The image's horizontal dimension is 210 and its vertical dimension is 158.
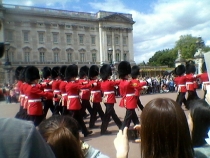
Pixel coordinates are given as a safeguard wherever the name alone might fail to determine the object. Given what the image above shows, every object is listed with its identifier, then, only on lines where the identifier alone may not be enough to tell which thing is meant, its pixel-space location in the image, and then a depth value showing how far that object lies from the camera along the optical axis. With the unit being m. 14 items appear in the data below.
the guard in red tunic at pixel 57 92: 7.37
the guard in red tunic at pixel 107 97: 5.69
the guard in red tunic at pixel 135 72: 7.35
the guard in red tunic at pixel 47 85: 7.28
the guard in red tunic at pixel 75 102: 5.59
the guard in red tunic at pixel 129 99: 5.29
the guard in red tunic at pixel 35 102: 5.13
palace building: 39.31
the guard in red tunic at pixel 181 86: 8.09
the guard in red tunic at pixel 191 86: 8.07
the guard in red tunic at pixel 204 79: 7.90
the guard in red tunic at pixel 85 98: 6.99
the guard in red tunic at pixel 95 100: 6.46
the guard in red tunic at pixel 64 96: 6.54
